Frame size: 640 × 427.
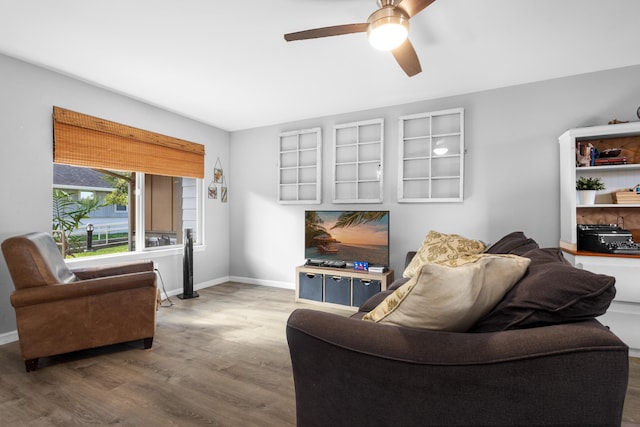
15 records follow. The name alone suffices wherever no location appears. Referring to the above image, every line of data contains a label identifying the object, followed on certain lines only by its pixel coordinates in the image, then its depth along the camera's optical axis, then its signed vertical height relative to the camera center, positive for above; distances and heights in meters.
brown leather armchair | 2.16 -0.68
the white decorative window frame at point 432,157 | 3.54 +0.66
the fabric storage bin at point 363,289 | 3.48 -0.86
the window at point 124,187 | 3.18 +0.33
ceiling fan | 1.71 +1.09
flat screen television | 3.64 -0.29
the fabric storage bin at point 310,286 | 3.81 -0.91
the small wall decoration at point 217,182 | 4.75 +0.47
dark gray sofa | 0.81 -0.46
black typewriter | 2.53 -0.23
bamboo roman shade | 3.05 +0.76
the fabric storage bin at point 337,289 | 3.64 -0.91
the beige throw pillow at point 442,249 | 2.63 -0.32
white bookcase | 2.49 +0.02
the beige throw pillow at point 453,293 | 0.99 -0.27
